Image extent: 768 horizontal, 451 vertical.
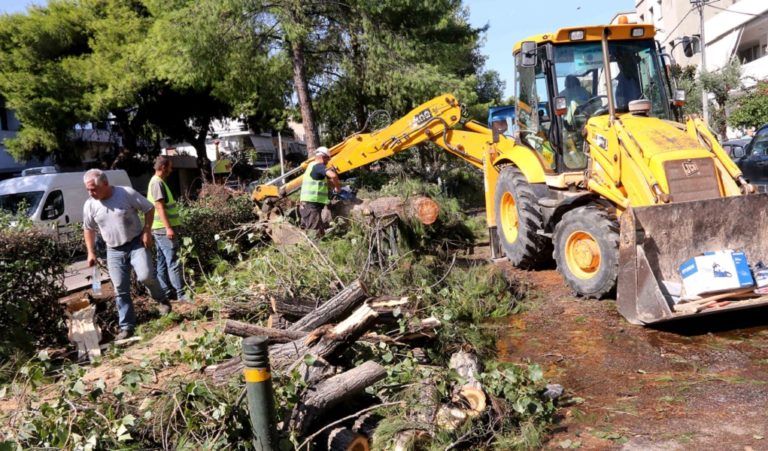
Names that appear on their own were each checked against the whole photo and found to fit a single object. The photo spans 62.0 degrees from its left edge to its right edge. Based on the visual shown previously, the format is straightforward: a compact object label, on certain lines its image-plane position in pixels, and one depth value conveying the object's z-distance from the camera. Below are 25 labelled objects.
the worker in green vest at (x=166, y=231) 6.80
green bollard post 3.08
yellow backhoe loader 5.70
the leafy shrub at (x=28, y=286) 5.53
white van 14.84
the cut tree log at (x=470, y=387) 3.97
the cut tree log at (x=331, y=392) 3.63
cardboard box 5.38
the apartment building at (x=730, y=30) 28.00
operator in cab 7.34
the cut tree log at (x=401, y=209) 7.70
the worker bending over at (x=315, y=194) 8.44
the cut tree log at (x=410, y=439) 3.62
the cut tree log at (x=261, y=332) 4.41
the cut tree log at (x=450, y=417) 3.84
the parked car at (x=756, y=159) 9.88
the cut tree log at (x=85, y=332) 5.76
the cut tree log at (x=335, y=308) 4.80
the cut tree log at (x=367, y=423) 3.81
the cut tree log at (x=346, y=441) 3.54
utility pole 23.62
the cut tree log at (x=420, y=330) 4.91
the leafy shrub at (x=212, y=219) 7.98
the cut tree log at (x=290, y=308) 5.14
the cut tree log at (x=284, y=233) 6.76
